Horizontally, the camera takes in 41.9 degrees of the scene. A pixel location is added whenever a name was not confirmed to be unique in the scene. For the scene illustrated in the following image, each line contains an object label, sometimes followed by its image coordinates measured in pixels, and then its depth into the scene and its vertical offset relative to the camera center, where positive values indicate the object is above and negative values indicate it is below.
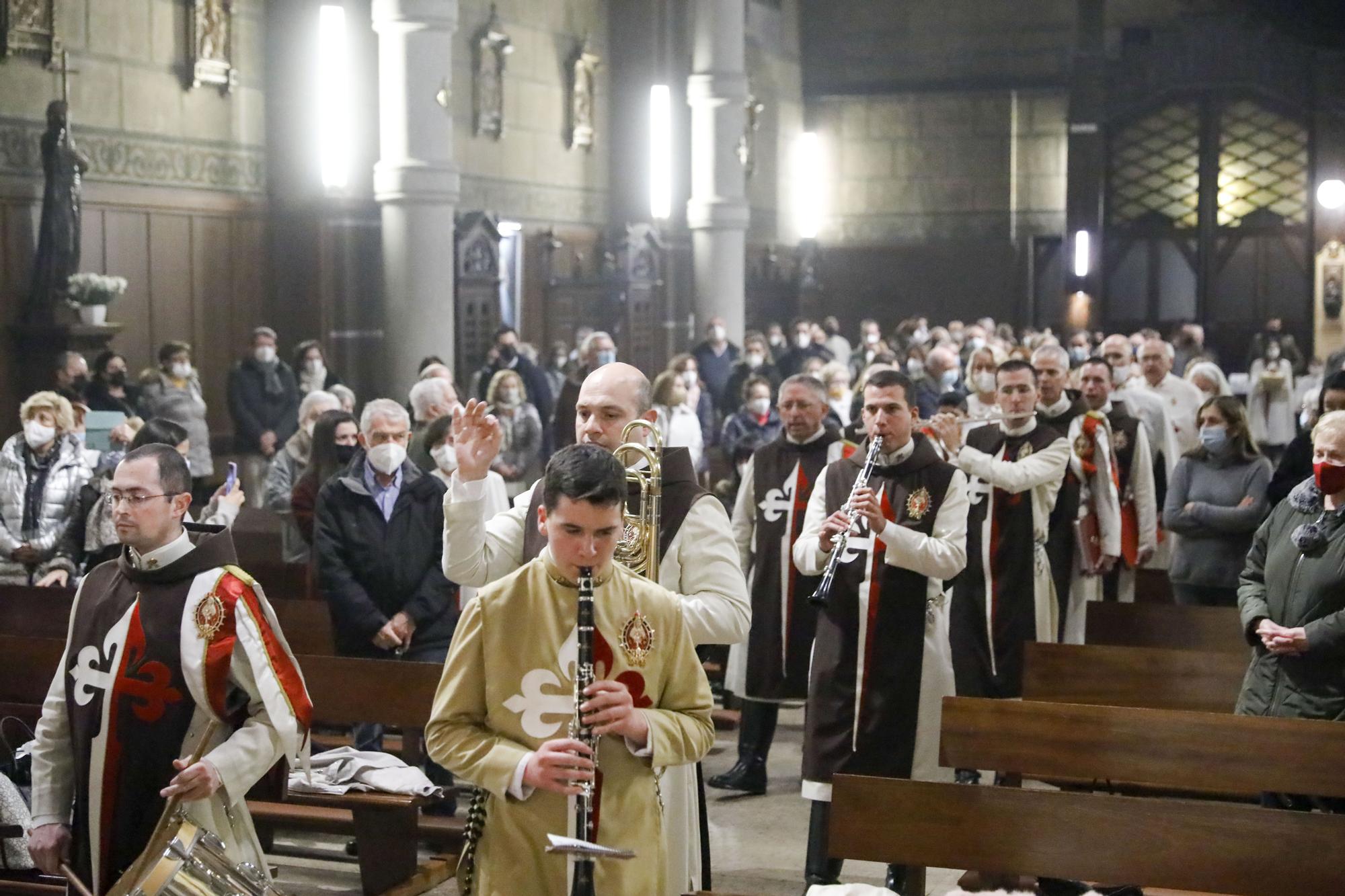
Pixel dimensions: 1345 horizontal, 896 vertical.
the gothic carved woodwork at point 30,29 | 13.55 +2.17
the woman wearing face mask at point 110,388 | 12.63 -0.58
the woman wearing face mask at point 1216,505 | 8.48 -0.94
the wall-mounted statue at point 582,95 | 22.58 +2.77
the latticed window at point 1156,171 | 30.16 +2.42
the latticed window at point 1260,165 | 29.73 +2.49
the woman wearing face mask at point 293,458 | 9.35 -0.80
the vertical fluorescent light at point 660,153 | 23.77 +2.15
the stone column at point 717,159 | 23.64 +2.05
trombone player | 4.39 -0.60
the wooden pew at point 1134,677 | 6.46 -1.35
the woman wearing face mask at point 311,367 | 14.85 -0.50
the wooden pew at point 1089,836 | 4.58 -1.39
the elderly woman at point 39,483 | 8.16 -0.82
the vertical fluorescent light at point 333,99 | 16.61 +2.02
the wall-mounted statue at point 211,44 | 15.66 +2.37
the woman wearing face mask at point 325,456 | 8.00 -0.67
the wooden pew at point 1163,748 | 5.21 -1.33
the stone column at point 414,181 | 16.08 +1.18
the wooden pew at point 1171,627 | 7.25 -1.31
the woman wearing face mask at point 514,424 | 11.48 -0.76
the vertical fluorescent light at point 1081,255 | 30.48 +0.97
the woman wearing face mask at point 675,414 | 11.88 -0.72
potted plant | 13.75 +0.10
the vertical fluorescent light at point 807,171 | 31.69 +2.50
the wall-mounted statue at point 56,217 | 13.62 +0.70
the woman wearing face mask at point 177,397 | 12.88 -0.65
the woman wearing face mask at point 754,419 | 12.08 -0.76
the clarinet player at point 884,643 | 6.21 -1.18
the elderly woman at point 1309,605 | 5.70 -0.96
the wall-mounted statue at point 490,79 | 20.34 +2.70
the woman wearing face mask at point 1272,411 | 17.17 -1.01
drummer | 4.40 -0.98
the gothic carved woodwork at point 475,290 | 18.41 +0.19
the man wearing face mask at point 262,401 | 13.96 -0.75
